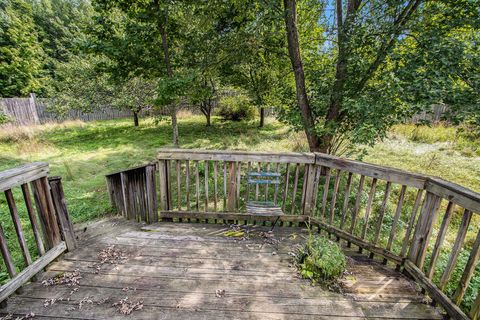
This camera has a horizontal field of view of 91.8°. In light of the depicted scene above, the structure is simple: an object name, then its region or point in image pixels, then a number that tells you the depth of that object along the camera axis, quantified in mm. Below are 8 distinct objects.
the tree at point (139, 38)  5449
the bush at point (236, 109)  12660
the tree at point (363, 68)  3330
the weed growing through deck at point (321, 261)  2195
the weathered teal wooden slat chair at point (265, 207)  3098
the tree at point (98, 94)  10008
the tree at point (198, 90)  5705
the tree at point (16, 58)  15062
